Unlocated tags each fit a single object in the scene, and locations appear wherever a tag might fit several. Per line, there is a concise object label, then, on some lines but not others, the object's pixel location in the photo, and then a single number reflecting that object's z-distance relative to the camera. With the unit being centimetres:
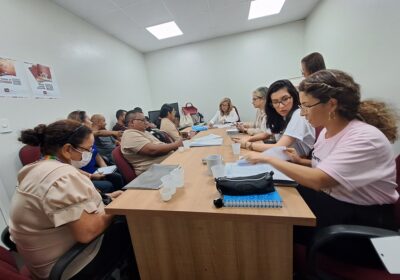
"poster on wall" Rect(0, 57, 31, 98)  206
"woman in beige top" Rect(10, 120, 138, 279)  80
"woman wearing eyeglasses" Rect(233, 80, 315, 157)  132
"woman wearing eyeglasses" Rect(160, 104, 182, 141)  276
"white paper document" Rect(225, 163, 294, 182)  97
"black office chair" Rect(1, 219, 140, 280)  78
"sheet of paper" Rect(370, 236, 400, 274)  55
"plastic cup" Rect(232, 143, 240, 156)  147
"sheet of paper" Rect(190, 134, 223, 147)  190
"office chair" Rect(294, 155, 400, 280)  69
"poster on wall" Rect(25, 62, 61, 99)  236
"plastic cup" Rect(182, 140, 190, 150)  184
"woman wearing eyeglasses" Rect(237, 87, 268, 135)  255
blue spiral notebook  76
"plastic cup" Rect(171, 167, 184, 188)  99
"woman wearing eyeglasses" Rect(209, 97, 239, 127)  392
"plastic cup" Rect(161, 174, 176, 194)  93
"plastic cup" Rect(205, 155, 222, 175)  111
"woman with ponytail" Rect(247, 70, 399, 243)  75
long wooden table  76
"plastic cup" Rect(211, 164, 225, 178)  105
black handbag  82
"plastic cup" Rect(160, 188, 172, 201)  89
